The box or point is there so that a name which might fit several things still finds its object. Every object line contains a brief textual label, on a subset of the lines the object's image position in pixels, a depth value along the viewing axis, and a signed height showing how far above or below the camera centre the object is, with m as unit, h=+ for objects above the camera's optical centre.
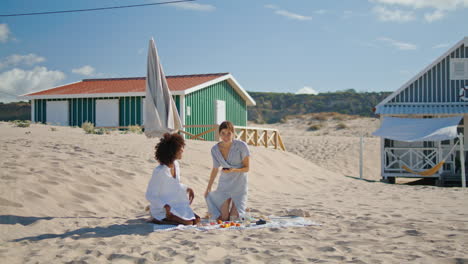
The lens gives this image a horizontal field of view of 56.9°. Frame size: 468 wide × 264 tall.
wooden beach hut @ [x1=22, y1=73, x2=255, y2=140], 18.83 +1.08
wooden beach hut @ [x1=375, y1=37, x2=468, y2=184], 15.37 +0.73
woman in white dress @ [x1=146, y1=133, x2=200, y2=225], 5.29 -0.79
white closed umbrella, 6.33 +0.34
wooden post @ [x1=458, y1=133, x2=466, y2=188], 12.58 -0.94
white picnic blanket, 5.17 -1.24
